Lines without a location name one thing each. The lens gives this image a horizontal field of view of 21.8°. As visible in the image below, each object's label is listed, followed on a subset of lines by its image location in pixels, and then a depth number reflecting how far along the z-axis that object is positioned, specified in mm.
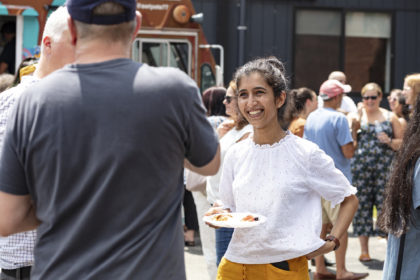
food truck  15998
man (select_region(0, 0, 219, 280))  3325
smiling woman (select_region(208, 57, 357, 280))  5322
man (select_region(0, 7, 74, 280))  4523
